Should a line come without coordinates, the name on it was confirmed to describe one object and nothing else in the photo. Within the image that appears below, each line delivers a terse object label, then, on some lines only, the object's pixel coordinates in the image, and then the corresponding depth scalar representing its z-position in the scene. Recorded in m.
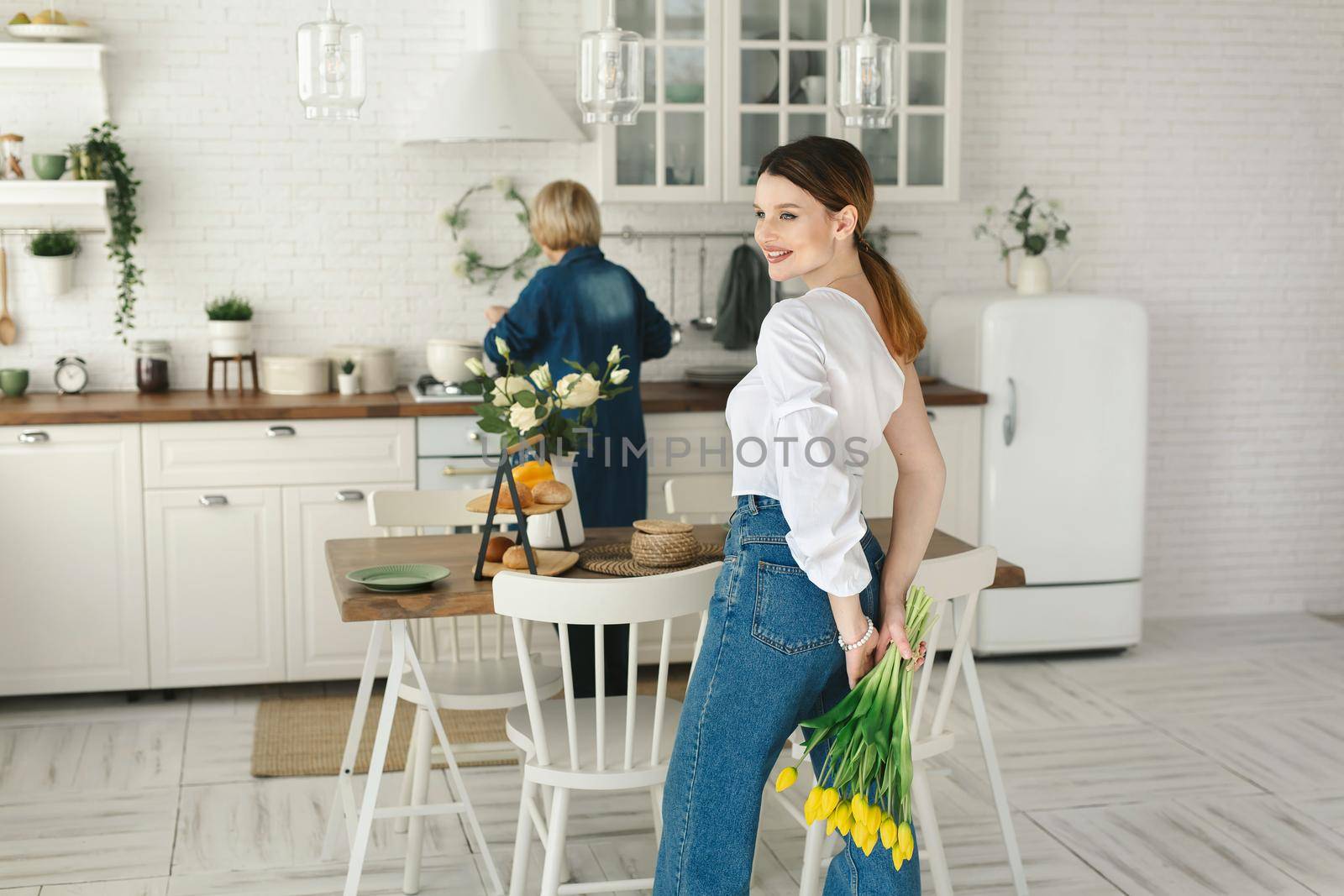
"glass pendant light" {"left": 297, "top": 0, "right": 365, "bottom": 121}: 3.02
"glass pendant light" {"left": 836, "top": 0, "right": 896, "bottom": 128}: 3.50
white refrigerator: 5.01
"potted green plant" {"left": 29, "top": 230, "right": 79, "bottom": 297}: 4.85
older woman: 4.18
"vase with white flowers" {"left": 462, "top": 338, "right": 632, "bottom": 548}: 2.98
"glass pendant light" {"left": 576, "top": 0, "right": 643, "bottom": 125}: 3.15
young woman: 2.03
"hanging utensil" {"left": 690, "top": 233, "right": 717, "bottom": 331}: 5.42
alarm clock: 4.89
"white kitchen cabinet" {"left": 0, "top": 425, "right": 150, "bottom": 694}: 4.44
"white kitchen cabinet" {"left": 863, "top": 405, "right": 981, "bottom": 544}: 5.03
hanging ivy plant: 4.79
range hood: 4.83
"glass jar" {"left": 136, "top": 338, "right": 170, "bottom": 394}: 4.88
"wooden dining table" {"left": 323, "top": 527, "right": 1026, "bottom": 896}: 2.75
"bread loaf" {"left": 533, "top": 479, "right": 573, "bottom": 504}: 3.00
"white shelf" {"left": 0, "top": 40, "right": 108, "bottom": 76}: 4.63
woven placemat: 2.98
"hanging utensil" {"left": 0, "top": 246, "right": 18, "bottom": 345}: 4.91
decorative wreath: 5.20
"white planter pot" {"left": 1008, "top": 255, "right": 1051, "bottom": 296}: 5.28
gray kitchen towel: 5.32
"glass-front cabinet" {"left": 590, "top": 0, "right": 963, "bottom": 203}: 4.95
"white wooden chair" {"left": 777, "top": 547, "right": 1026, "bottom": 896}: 2.67
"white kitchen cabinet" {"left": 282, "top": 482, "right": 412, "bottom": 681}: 4.61
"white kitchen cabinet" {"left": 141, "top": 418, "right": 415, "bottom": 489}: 4.51
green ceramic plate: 2.81
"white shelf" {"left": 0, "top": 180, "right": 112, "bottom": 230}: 4.67
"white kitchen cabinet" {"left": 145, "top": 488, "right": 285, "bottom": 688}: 4.54
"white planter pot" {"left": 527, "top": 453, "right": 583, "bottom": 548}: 3.16
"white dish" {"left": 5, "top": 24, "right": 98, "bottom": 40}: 4.64
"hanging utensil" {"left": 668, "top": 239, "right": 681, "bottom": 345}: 5.39
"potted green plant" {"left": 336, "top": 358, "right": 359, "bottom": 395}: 4.87
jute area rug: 4.05
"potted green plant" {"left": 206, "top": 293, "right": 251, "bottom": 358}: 4.96
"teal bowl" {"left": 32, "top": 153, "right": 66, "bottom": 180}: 4.70
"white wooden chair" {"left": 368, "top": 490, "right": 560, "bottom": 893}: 3.19
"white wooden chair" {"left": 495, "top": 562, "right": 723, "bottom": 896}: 2.49
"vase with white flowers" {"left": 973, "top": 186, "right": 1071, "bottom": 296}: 5.29
